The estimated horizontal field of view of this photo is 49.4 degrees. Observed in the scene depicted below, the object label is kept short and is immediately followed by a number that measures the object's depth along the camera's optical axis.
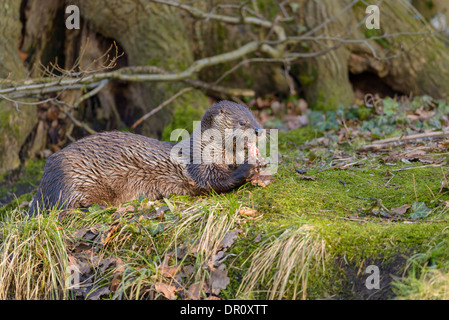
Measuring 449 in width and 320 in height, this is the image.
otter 4.45
